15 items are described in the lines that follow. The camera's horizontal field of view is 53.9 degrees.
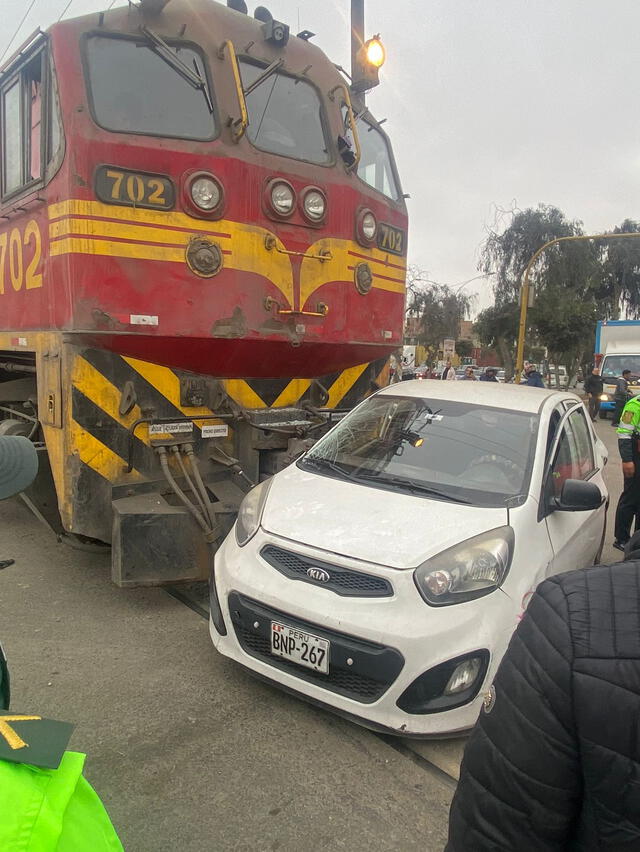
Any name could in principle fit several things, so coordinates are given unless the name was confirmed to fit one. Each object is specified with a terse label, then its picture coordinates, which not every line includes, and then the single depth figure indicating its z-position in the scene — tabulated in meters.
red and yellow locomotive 4.08
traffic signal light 5.39
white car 2.85
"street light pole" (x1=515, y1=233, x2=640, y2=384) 17.39
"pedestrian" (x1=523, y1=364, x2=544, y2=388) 20.48
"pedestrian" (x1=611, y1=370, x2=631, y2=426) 14.80
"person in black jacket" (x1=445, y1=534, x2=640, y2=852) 1.00
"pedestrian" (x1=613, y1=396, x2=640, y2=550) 6.04
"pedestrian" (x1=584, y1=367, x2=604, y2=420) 20.95
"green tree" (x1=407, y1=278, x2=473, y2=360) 39.19
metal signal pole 5.59
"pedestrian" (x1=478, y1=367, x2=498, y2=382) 26.66
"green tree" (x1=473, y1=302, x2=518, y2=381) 32.25
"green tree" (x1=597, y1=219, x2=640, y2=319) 36.53
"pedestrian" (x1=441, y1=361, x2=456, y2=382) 22.77
